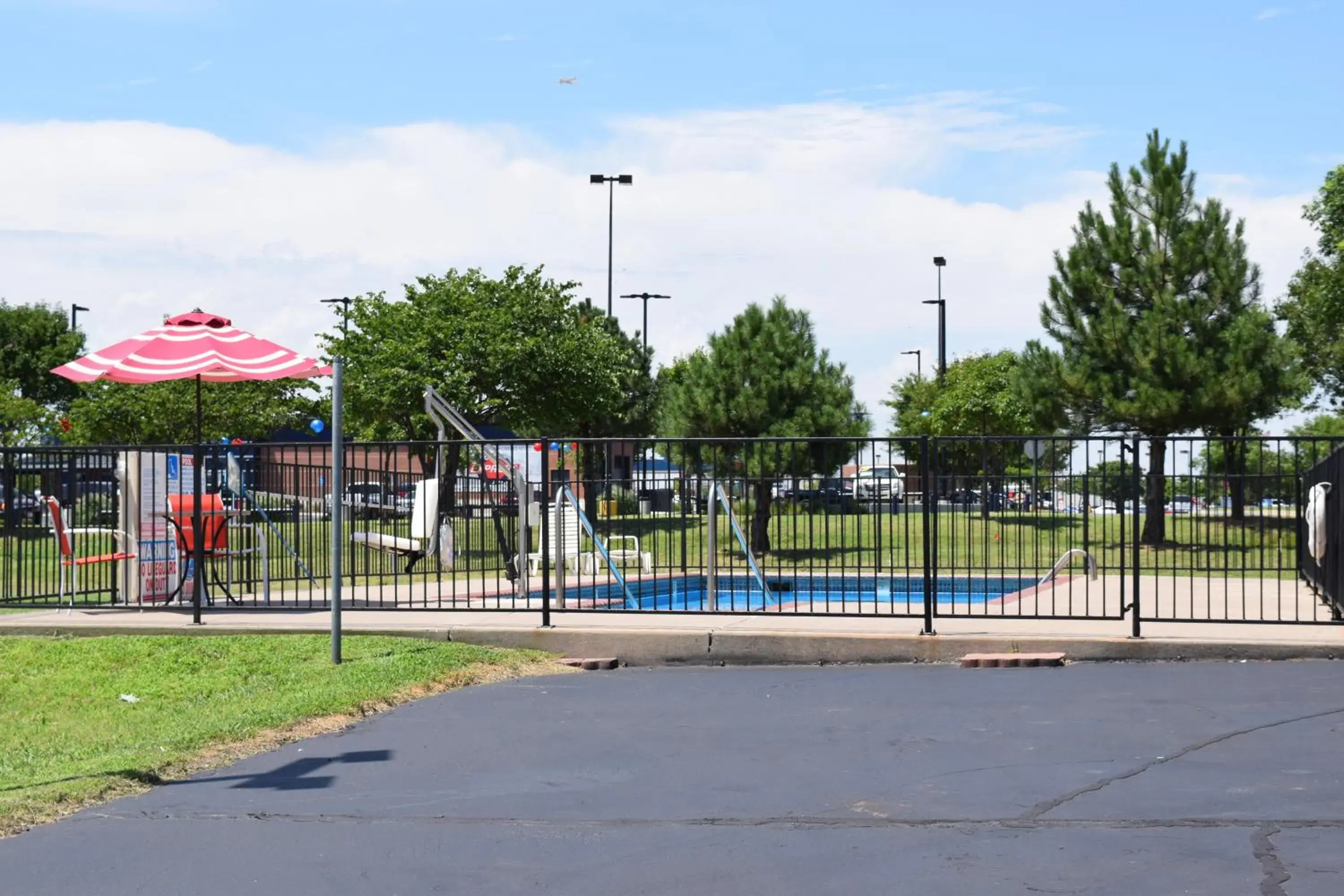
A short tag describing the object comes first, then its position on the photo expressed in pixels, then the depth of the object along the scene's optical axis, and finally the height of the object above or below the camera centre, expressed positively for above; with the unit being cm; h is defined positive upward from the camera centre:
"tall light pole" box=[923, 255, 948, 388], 6381 +559
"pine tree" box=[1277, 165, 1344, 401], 3934 +446
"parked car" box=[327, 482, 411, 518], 1636 -36
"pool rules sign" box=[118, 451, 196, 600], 1572 -44
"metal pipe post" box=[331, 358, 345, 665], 1202 -33
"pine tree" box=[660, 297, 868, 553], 2919 +158
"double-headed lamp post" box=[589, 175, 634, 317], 5303 +1011
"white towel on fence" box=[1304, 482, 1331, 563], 1455 -56
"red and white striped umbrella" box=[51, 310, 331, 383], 1560 +116
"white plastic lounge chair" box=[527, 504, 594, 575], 1572 -85
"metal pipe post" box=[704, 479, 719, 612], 1472 -84
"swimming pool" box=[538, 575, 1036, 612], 1459 -136
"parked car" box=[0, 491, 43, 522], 1541 -39
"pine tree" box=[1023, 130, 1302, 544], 2994 +285
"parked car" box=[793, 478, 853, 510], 1434 -29
